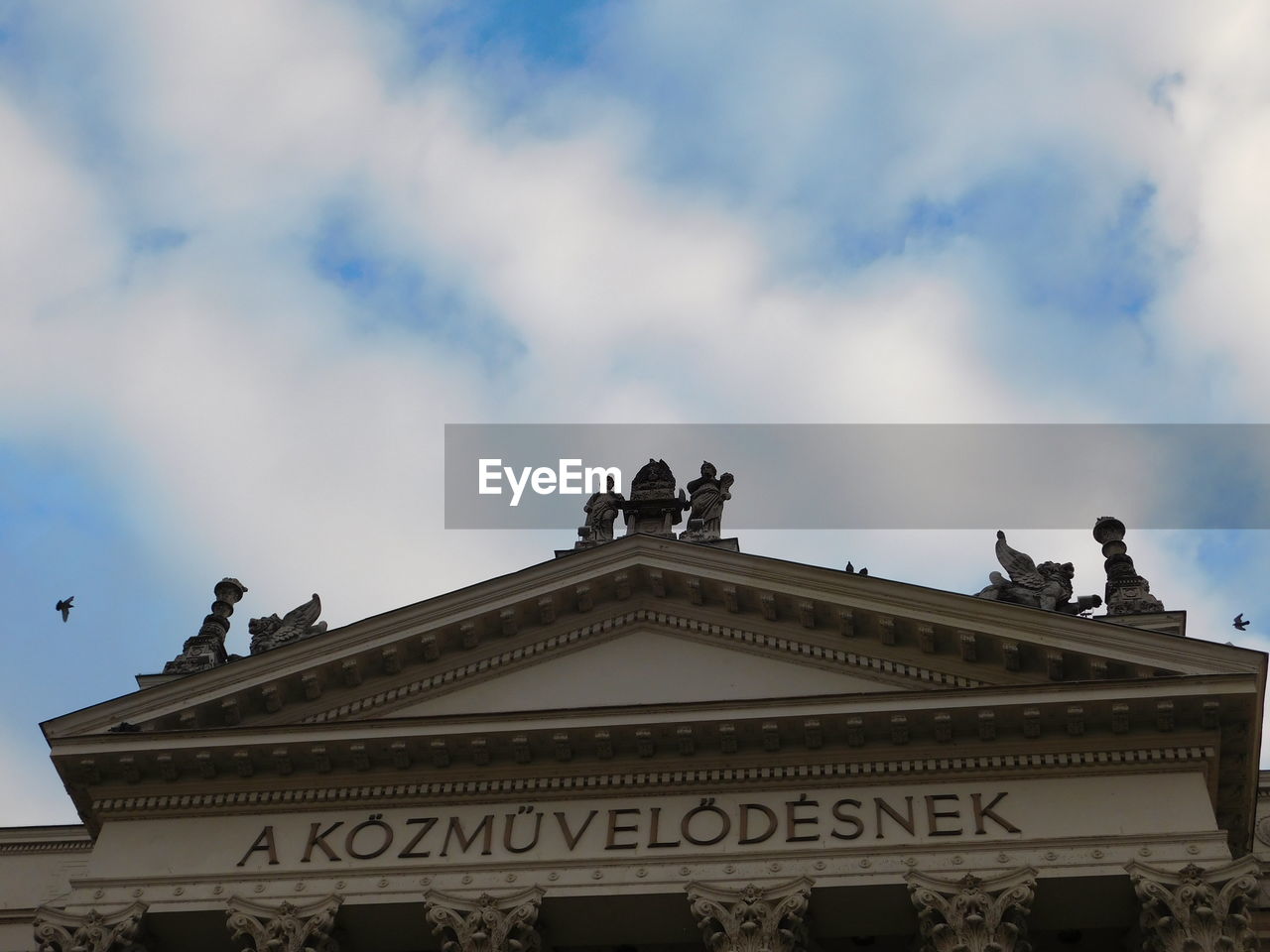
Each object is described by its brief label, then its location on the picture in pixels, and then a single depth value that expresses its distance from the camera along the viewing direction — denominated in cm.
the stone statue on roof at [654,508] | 2552
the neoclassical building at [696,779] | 1933
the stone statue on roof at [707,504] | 2527
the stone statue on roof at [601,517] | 2553
